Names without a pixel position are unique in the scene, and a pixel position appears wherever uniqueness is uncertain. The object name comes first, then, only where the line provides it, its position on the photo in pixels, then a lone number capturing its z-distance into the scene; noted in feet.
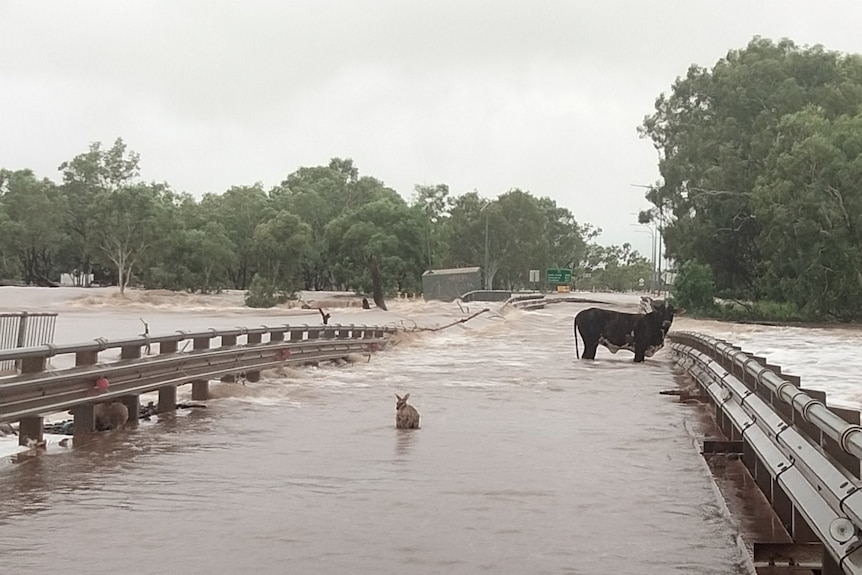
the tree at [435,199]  412.98
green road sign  422.00
